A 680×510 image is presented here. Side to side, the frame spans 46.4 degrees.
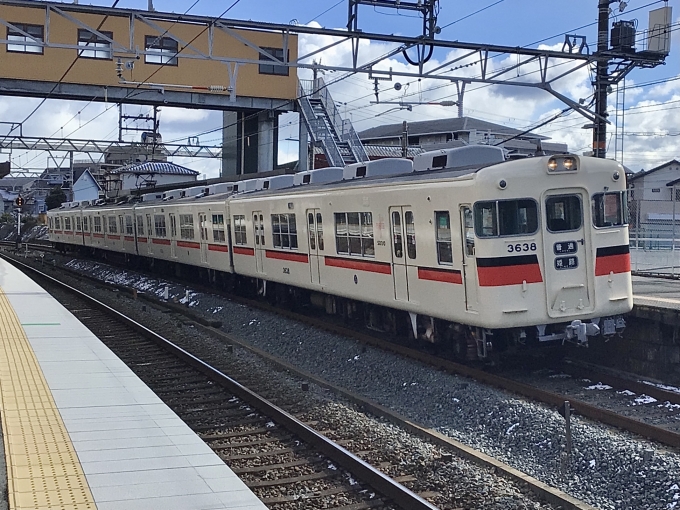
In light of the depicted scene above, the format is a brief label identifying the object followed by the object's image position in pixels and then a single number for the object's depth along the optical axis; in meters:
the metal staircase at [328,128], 27.36
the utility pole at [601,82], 16.02
